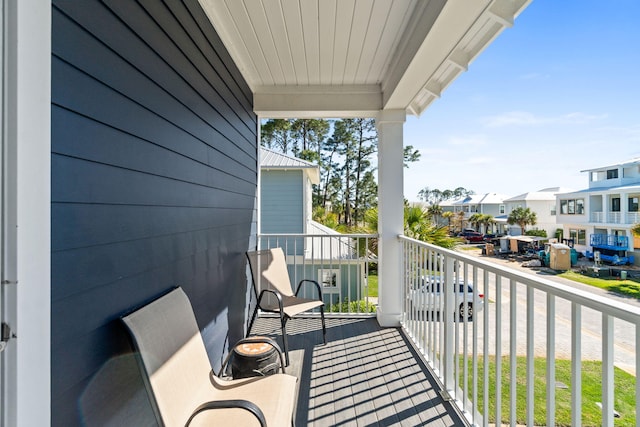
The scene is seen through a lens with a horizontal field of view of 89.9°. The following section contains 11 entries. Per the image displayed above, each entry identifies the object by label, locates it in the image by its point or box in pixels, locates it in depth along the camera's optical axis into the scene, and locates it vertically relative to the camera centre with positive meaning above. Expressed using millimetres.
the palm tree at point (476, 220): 24470 -378
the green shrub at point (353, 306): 5570 -1874
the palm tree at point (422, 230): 6156 -296
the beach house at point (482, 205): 31531 +1027
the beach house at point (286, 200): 7719 +346
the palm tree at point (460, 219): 28214 -363
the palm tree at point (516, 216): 14703 -31
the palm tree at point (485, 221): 21175 -406
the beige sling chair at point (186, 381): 1242 -749
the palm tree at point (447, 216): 26381 -83
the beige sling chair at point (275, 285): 3016 -756
